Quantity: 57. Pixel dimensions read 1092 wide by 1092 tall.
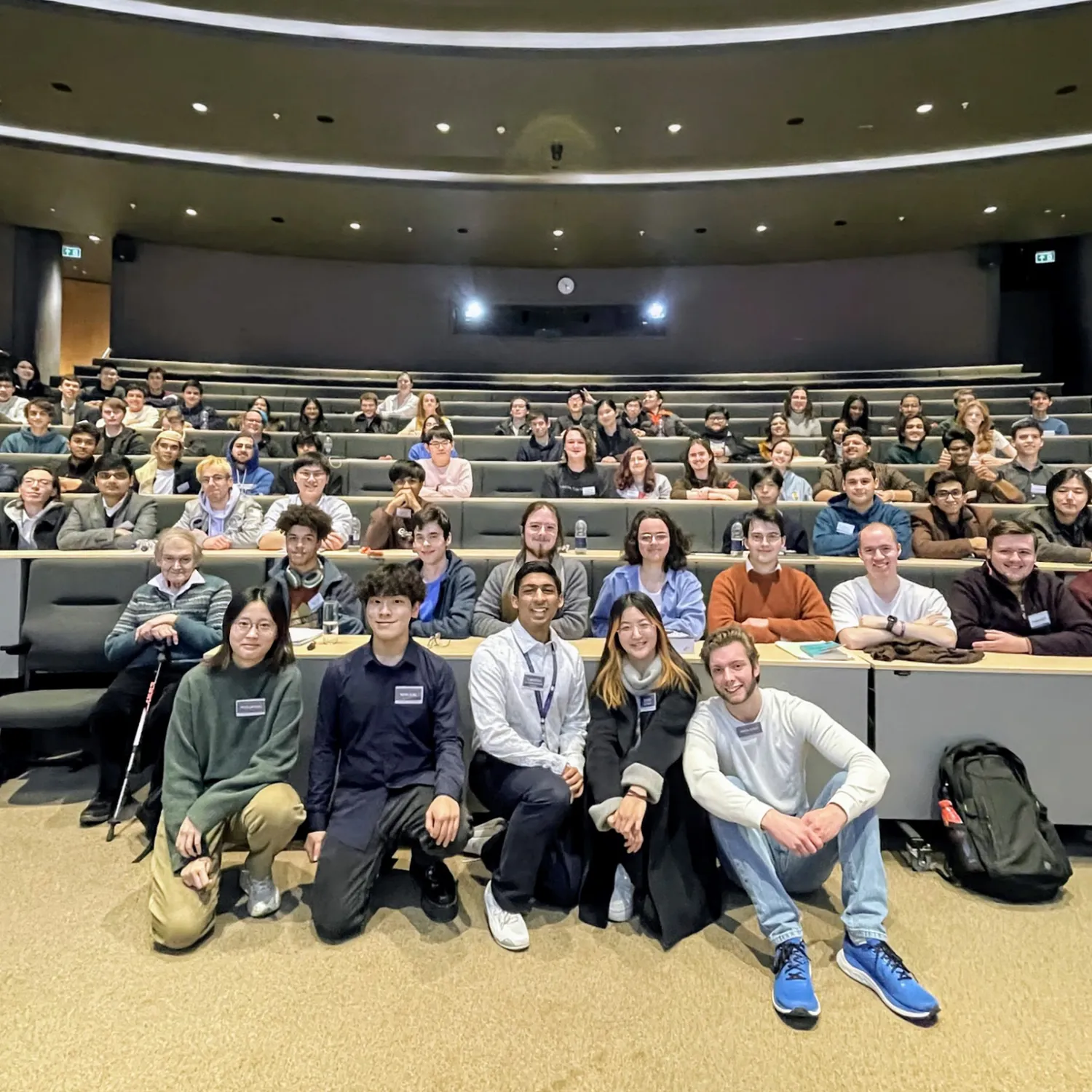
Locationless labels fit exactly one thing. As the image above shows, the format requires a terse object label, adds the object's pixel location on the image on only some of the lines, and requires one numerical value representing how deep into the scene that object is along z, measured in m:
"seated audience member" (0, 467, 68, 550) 2.97
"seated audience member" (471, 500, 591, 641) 2.40
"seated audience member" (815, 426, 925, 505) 3.66
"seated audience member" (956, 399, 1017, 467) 4.29
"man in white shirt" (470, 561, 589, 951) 1.60
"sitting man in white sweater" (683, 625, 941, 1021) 1.39
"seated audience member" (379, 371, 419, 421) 5.98
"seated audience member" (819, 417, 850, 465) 4.62
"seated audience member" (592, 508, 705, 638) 2.38
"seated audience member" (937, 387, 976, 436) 4.59
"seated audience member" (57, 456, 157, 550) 2.89
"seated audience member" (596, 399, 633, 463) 4.98
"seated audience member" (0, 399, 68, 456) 4.22
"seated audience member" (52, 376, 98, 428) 5.12
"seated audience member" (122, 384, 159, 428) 5.19
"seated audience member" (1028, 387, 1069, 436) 5.18
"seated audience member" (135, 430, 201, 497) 3.76
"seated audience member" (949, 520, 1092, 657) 2.14
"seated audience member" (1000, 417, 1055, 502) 3.76
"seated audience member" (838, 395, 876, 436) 5.25
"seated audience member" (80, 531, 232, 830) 2.07
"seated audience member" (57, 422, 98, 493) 3.68
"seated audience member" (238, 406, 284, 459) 4.63
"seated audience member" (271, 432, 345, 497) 4.00
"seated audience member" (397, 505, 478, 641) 2.42
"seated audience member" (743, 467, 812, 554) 3.08
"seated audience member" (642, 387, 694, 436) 5.65
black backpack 1.67
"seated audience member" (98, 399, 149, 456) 4.33
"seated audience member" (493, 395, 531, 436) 5.72
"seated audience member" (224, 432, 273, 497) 3.93
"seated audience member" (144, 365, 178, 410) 5.75
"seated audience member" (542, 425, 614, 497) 3.97
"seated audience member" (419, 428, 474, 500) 4.00
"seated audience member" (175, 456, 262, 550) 3.06
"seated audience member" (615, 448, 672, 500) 3.87
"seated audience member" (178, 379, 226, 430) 5.64
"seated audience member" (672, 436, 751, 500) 3.95
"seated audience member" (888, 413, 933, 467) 4.43
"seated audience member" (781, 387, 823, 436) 5.70
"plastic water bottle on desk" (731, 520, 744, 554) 3.10
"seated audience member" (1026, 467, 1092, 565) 2.76
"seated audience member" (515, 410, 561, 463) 4.80
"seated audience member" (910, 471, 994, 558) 2.96
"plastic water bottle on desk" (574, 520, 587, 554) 3.29
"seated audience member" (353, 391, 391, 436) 5.80
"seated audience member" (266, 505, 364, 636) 2.35
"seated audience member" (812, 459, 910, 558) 2.95
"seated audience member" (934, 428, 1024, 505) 3.58
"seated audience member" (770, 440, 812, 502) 4.11
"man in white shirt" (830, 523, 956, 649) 2.08
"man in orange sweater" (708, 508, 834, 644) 2.27
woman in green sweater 1.54
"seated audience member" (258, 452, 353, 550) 3.03
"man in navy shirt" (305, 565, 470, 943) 1.61
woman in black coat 1.57
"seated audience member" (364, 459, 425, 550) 3.00
